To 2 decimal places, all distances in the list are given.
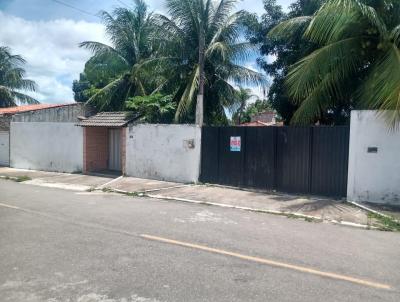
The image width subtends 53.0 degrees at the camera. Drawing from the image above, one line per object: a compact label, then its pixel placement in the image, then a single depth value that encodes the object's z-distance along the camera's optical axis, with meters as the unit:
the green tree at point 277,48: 16.91
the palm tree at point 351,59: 10.20
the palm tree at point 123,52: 22.19
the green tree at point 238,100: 19.20
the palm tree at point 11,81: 32.31
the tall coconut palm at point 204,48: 17.44
